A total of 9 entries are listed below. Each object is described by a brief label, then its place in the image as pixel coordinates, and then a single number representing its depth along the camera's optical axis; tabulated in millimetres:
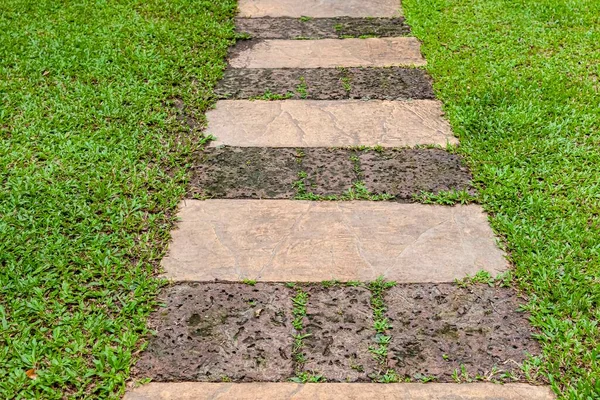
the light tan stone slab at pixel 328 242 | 2801
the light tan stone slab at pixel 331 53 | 4719
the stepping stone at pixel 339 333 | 2350
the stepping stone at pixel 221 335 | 2342
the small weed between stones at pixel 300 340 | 2311
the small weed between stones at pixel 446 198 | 3223
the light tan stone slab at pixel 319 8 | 5645
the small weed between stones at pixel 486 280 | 2728
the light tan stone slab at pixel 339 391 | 2234
